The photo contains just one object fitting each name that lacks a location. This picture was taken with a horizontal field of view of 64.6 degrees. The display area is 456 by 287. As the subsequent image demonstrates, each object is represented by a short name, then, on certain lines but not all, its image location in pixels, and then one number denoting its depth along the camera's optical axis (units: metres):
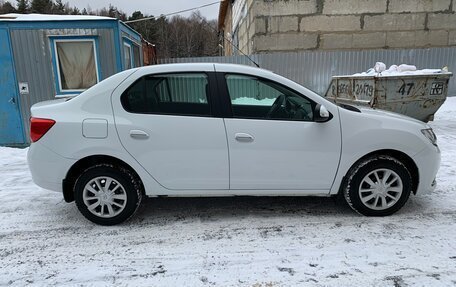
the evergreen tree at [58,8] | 52.51
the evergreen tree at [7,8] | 52.94
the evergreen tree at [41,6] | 53.59
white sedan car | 3.65
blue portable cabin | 7.52
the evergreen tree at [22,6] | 54.47
